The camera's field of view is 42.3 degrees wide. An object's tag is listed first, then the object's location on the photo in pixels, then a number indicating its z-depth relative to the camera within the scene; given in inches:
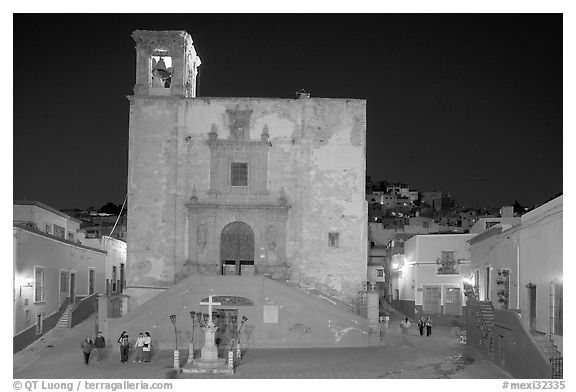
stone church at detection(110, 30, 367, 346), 1344.7
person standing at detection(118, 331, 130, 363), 1043.9
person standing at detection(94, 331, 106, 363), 1040.8
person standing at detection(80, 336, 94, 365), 1037.2
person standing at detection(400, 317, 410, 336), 1456.7
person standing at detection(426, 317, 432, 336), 1428.4
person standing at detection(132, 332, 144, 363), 1046.4
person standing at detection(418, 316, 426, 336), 1437.5
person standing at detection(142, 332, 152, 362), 1045.2
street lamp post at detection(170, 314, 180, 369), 982.4
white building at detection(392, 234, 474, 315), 1732.3
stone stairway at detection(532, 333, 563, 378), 803.4
